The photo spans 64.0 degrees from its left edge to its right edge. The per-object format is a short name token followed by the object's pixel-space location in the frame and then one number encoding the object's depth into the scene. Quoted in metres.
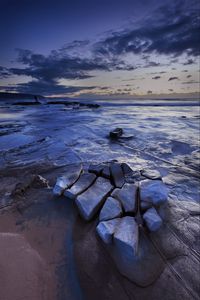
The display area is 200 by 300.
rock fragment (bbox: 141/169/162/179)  3.03
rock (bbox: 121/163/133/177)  3.36
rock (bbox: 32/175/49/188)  3.05
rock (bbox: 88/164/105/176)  3.01
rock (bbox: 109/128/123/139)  7.27
